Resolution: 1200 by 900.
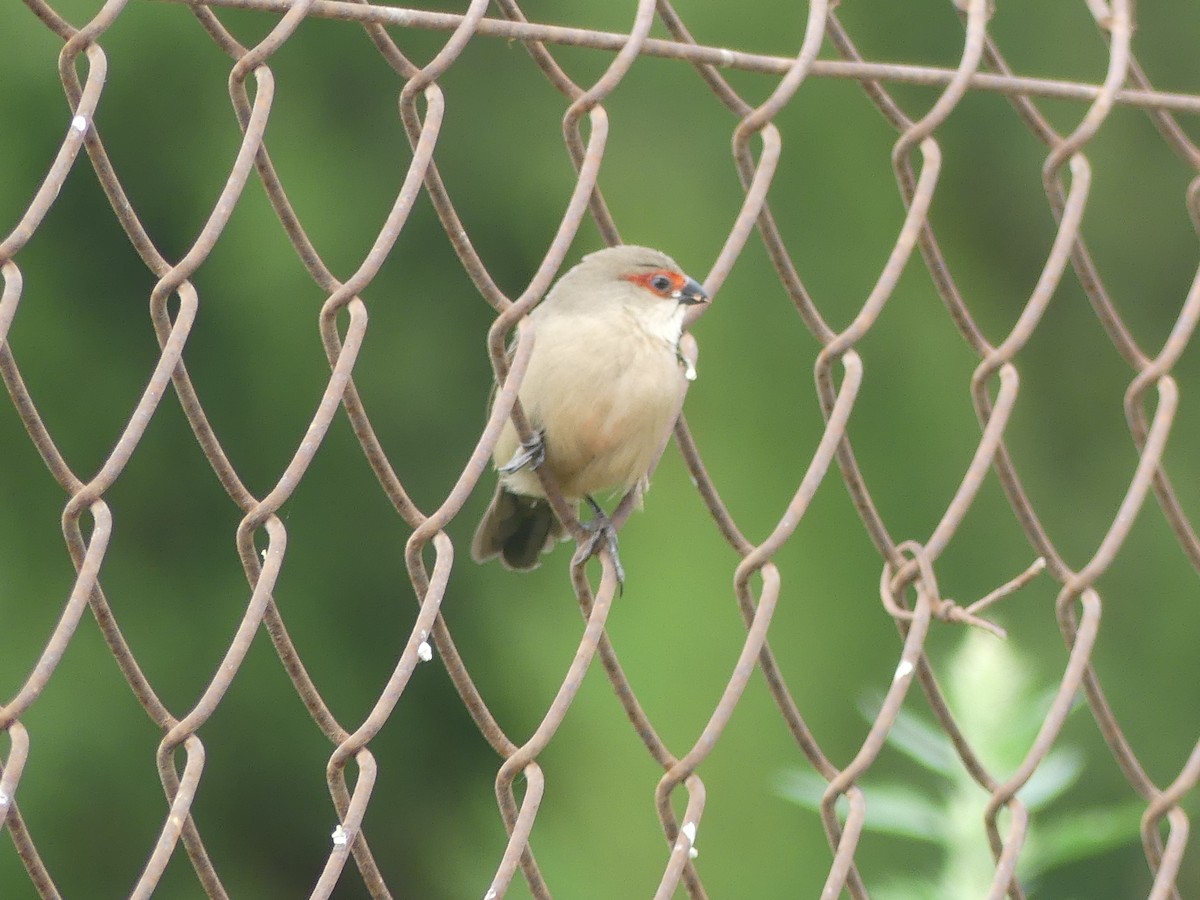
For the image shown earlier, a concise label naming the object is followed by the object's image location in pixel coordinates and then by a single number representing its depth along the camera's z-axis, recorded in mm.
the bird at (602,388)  5937
